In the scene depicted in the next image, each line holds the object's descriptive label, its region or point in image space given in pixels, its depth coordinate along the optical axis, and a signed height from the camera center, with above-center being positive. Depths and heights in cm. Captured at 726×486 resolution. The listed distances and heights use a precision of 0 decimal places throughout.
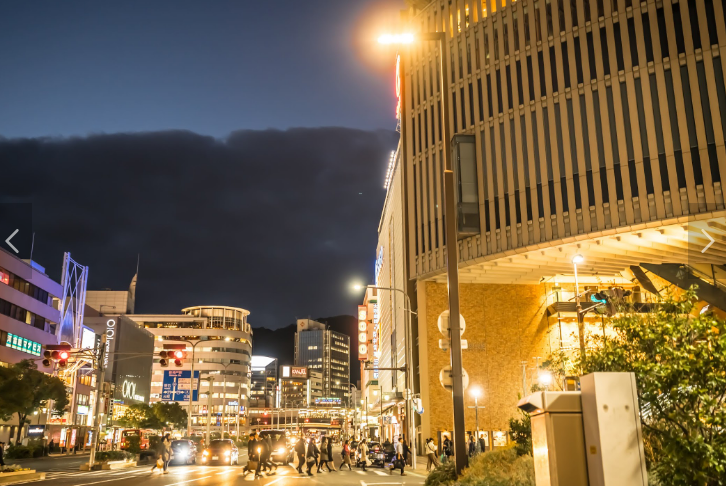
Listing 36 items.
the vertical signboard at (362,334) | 10919 +1292
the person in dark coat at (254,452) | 2579 -150
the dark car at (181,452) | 4382 -247
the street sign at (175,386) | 8519 +349
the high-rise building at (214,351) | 15362 +1469
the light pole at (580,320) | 1901 +306
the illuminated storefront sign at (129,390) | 10744 +388
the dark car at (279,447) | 4094 -206
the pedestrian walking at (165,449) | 2936 -157
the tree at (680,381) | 776 +36
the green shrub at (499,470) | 1198 -116
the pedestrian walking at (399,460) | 3079 -228
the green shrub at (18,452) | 4944 -277
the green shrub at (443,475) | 1498 -146
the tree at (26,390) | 4612 +186
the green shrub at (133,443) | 5156 -228
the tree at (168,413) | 9062 +11
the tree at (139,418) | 8688 -52
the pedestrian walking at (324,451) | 3269 -187
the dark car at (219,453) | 4003 -234
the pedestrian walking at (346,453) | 3806 -228
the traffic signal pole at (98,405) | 3422 +49
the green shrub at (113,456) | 3827 -248
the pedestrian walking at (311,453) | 3065 -186
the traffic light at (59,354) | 3038 +273
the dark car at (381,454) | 3842 -241
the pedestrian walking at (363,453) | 3865 -241
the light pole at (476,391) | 4342 +132
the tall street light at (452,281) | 1403 +296
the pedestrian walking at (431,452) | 2784 -168
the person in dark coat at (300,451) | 3030 -178
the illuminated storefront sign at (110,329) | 10231 +1293
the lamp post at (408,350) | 4488 +494
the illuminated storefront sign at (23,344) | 6729 +732
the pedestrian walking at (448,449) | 3622 -203
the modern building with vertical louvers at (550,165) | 3756 +1535
